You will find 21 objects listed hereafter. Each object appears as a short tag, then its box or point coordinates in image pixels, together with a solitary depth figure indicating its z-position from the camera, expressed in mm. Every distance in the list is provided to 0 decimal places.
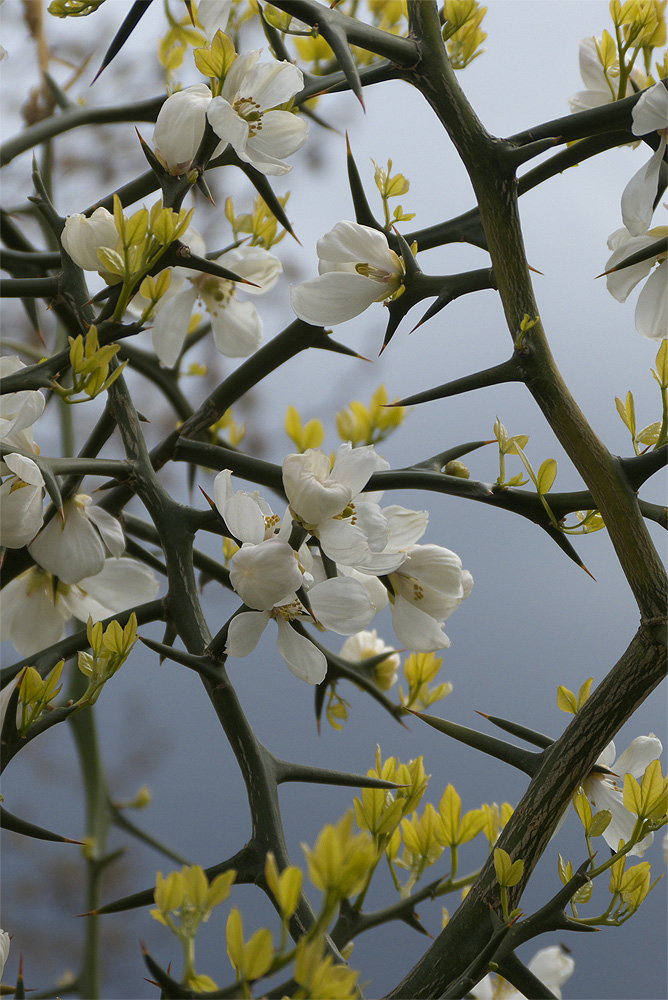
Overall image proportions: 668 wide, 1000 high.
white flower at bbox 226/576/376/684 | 1090
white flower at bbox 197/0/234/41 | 1154
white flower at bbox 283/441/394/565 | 1083
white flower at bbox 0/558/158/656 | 1145
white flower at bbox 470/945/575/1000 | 1168
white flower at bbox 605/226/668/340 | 1140
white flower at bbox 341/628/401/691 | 1268
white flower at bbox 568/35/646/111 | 1170
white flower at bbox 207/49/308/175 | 1125
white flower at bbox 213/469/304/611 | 1074
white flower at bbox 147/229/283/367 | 1190
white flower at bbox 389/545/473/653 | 1134
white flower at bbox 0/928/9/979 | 1071
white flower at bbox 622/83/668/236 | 1108
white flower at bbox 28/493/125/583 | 1118
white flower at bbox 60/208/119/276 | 1112
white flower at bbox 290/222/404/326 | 1109
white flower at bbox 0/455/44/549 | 1096
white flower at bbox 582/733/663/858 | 1114
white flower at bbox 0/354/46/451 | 1091
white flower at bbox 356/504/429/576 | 1133
